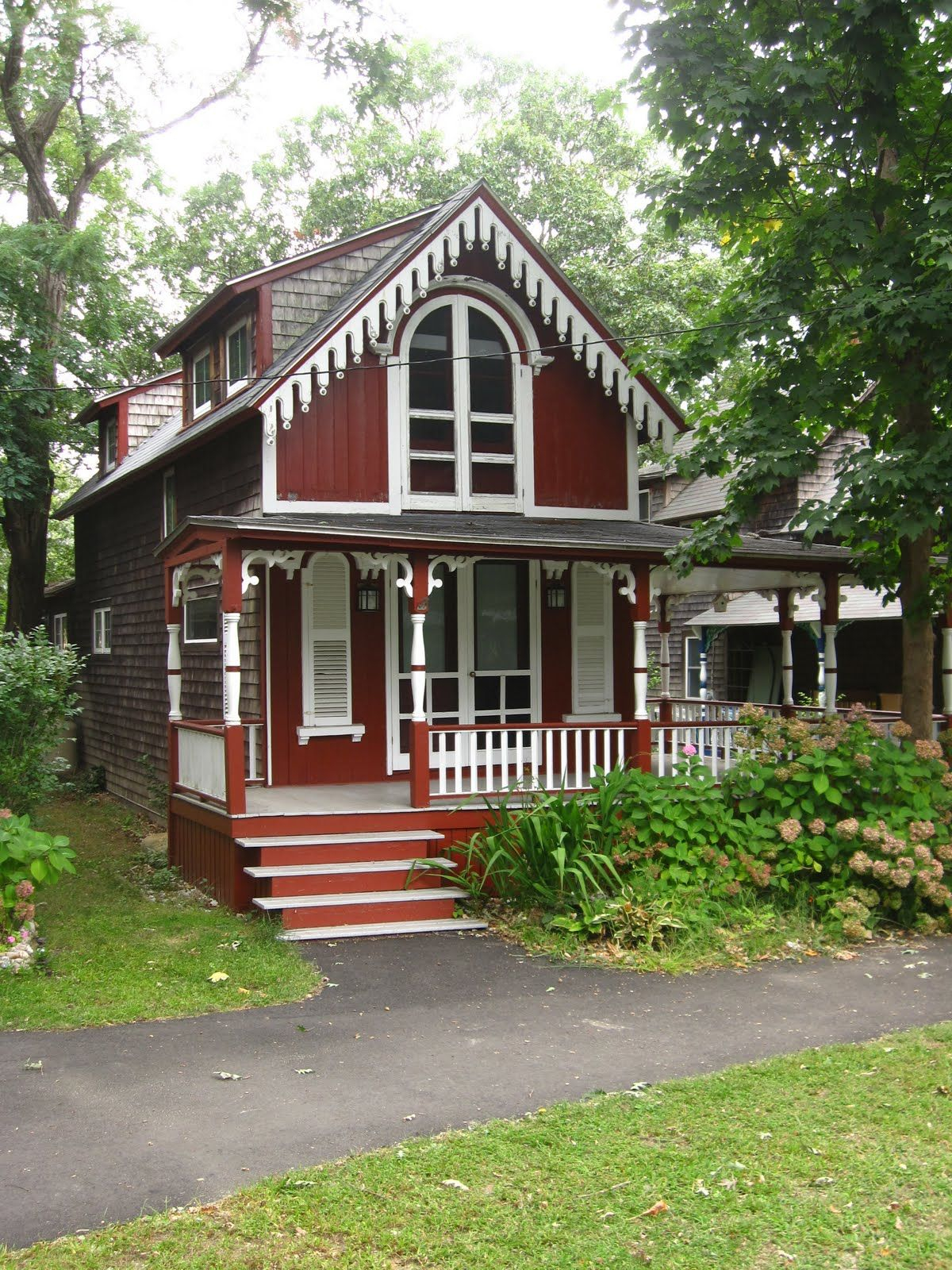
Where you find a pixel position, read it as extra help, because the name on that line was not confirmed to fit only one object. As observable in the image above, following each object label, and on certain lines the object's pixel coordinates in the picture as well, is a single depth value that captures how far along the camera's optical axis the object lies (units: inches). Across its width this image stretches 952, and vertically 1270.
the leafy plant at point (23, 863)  328.8
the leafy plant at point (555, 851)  378.0
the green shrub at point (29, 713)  465.4
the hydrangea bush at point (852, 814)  379.2
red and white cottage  428.5
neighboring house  819.4
